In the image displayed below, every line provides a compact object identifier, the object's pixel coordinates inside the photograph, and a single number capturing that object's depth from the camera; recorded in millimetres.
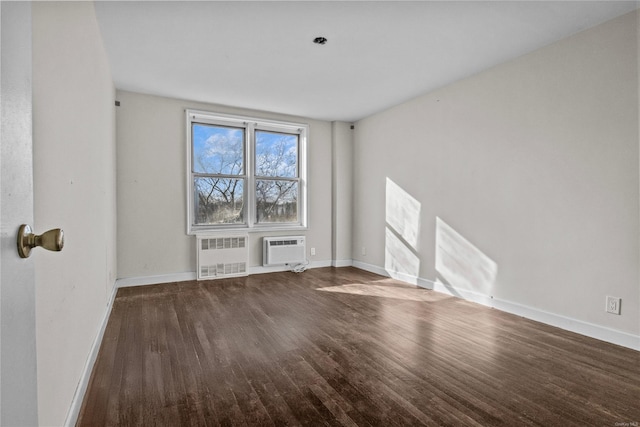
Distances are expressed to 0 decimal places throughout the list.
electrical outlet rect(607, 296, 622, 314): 2652
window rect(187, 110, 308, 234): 4945
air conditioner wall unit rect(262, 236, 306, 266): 5242
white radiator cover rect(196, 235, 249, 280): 4727
